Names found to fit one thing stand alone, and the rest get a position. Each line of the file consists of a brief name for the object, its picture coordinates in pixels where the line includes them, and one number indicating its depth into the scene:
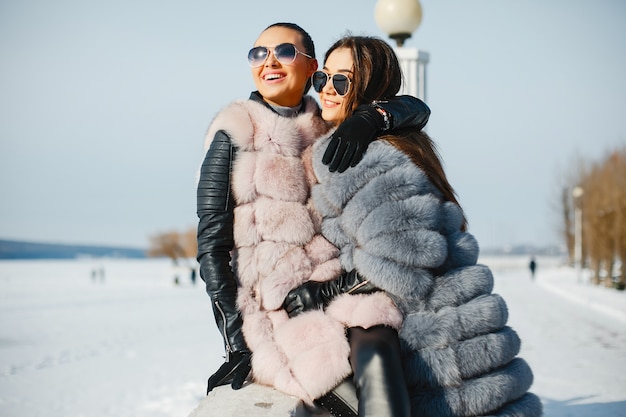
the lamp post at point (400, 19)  5.60
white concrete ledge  2.55
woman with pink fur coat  2.60
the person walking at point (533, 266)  43.97
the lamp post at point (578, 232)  38.16
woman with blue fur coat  2.55
